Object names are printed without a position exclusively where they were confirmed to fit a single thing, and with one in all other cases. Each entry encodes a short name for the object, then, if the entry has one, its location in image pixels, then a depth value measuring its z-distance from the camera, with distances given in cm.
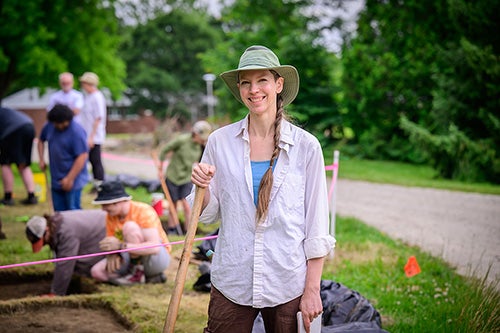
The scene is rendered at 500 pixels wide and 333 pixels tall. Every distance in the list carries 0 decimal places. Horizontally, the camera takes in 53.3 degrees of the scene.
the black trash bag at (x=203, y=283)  453
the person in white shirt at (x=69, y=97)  809
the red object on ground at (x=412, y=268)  454
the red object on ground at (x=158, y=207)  589
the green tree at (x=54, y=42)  1320
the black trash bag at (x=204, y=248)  521
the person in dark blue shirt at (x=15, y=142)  823
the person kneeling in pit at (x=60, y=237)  437
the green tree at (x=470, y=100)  1049
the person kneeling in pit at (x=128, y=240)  441
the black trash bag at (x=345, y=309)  344
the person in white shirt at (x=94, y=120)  788
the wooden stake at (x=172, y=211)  655
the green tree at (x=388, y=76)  1511
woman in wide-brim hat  210
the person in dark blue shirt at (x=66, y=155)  561
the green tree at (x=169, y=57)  4188
